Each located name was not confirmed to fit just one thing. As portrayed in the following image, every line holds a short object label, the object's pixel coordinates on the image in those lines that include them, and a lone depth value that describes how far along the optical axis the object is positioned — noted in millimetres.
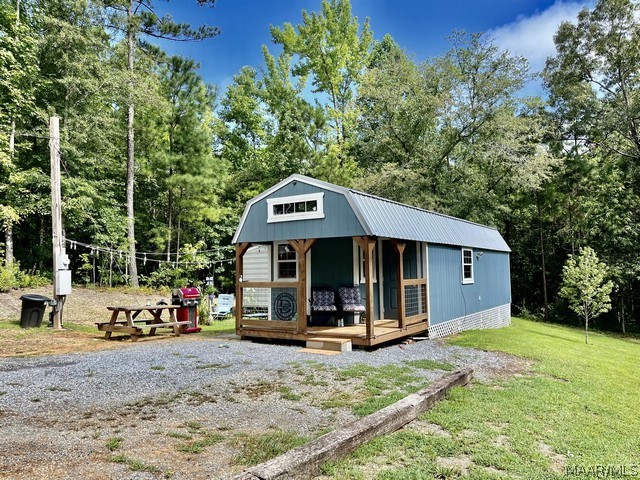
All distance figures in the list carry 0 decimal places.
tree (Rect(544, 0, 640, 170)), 17278
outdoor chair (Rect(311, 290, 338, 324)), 9422
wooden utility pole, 10047
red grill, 10531
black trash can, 9844
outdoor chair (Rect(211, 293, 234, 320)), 14211
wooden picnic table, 8992
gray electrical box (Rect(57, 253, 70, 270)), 10001
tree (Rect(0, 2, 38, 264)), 13766
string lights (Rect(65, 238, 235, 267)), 16522
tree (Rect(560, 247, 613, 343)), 12375
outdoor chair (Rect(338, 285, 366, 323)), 9315
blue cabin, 8234
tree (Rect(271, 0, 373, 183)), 23297
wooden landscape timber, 2578
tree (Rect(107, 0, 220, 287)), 16234
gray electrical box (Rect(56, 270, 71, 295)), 9945
